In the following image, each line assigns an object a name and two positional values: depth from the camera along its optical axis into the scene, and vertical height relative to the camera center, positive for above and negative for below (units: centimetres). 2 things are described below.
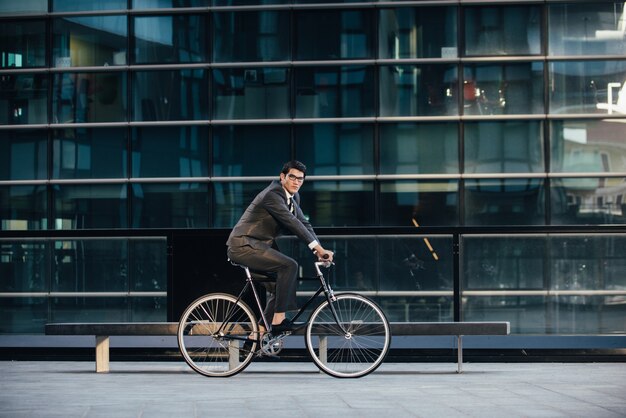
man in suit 1105 -10
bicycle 1105 -97
